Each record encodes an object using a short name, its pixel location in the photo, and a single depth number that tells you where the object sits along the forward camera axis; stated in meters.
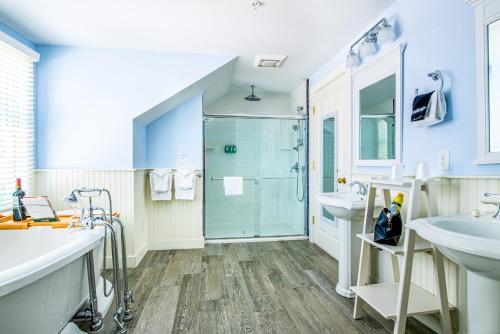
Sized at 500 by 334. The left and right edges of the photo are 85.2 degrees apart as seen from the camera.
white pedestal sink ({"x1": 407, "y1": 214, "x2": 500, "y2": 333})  0.89
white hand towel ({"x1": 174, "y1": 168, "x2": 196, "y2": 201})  3.10
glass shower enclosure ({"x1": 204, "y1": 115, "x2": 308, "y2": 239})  3.54
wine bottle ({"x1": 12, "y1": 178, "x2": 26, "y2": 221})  2.02
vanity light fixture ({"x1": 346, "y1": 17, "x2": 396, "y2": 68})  1.93
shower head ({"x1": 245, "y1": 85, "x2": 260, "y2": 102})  4.16
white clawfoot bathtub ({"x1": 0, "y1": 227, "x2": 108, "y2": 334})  1.05
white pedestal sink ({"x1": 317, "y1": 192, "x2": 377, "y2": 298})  2.04
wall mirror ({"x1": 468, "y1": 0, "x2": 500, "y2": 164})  1.29
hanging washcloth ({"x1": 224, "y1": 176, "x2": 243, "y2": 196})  3.51
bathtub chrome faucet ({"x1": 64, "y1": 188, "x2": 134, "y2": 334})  1.62
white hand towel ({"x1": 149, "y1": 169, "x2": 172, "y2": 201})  3.06
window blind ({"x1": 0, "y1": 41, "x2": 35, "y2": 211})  2.18
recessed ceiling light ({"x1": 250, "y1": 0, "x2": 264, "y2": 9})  1.91
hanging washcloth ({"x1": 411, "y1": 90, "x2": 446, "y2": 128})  1.53
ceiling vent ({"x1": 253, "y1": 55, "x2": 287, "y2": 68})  2.85
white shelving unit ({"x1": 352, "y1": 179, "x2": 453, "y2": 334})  1.41
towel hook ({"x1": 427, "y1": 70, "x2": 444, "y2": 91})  1.56
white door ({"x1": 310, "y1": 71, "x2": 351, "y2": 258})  2.67
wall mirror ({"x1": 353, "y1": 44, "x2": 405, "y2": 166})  1.95
